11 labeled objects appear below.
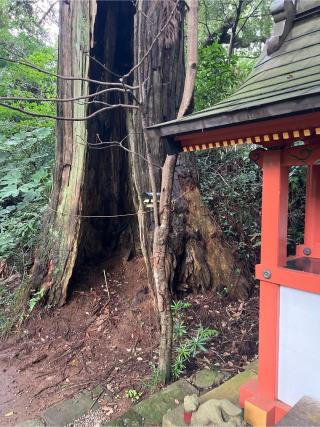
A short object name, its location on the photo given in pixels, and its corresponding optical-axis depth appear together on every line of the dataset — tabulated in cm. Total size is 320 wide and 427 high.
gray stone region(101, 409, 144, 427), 227
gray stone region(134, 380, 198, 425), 234
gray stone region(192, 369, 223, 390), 273
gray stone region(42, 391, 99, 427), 245
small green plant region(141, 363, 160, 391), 272
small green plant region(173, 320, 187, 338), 324
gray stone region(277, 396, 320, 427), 182
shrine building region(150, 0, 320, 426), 185
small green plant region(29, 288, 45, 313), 372
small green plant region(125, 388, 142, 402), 266
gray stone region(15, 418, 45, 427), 243
